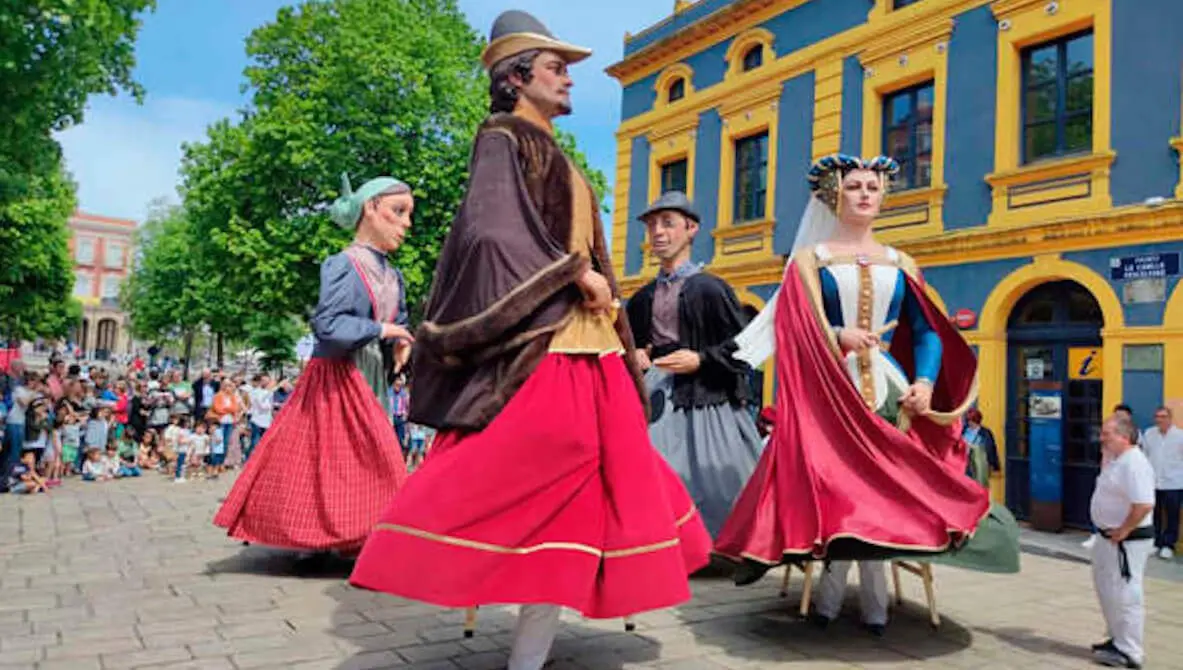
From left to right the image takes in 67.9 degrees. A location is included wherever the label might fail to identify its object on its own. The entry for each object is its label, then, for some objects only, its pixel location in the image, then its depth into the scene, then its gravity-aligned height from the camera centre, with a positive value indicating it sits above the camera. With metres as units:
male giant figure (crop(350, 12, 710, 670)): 2.77 -0.14
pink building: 82.06 +8.21
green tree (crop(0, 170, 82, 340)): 21.97 +2.60
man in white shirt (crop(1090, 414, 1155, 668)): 3.98 -0.68
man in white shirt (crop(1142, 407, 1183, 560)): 9.02 -0.84
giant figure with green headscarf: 4.87 -0.37
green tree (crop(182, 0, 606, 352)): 20.56 +5.37
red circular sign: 11.59 +0.96
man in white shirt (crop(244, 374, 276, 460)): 13.36 -0.63
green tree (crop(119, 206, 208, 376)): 36.22 +3.44
